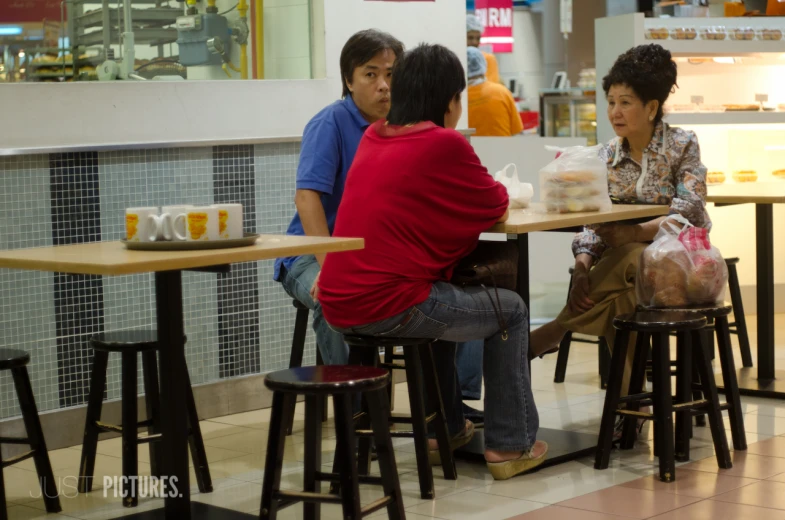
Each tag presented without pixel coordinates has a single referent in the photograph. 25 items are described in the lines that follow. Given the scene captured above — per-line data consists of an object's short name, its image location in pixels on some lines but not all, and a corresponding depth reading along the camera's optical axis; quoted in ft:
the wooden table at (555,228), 12.36
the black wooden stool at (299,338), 15.52
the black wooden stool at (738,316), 18.37
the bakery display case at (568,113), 28.17
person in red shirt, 11.76
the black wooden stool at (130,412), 12.07
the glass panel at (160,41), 15.02
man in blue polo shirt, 13.67
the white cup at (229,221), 10.07
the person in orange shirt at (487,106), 24.95
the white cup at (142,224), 9.98
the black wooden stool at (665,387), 12.76
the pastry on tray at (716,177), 22.32
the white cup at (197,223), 9.85
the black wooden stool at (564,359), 17.98
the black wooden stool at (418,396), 12.03
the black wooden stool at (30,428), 11.73
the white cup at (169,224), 9.88
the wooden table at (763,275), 16.76
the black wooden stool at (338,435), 9.86
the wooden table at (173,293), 9.66
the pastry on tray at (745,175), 22.94
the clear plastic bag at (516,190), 14.02
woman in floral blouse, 14.33
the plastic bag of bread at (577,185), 13.28
